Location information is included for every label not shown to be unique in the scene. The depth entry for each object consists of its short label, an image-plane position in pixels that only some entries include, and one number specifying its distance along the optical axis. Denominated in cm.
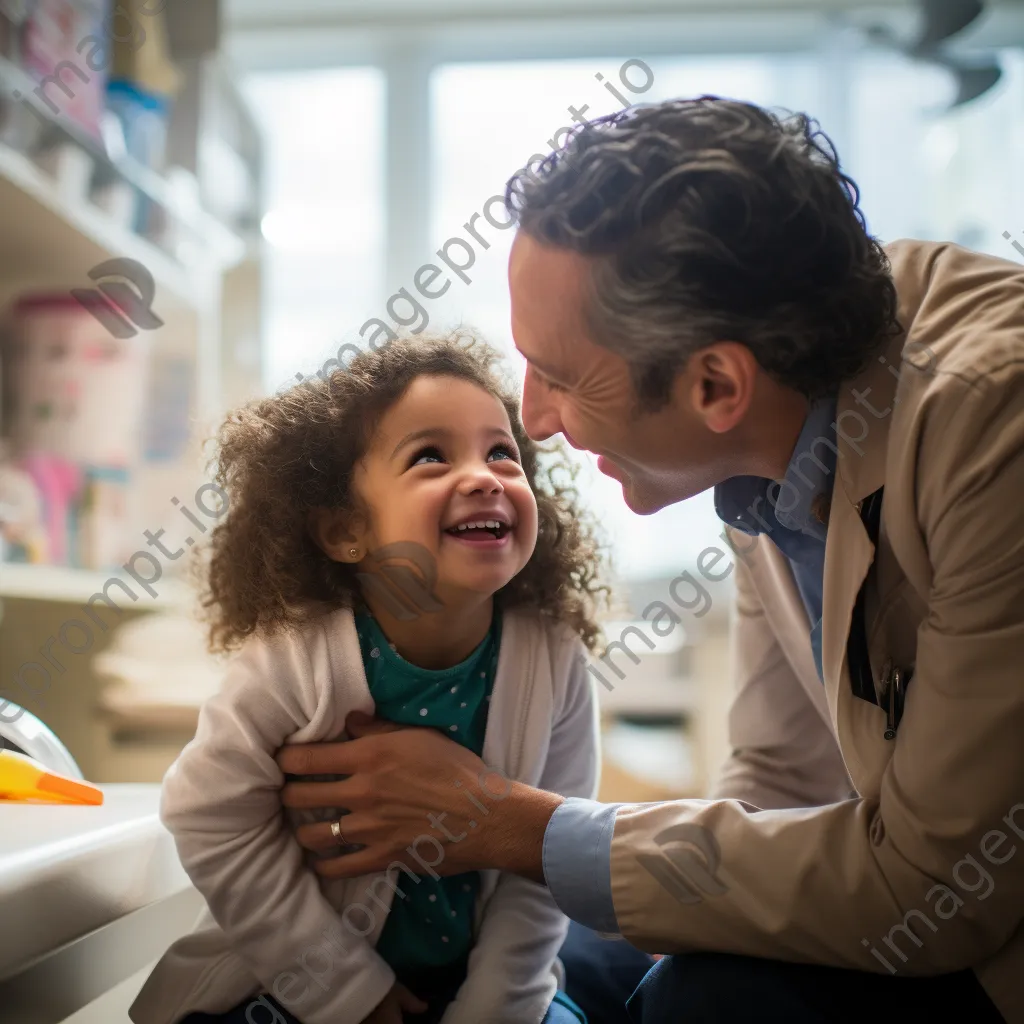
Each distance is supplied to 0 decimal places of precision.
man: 76
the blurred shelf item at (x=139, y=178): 148
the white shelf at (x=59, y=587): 155
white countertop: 76
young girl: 91
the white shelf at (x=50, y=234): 154
